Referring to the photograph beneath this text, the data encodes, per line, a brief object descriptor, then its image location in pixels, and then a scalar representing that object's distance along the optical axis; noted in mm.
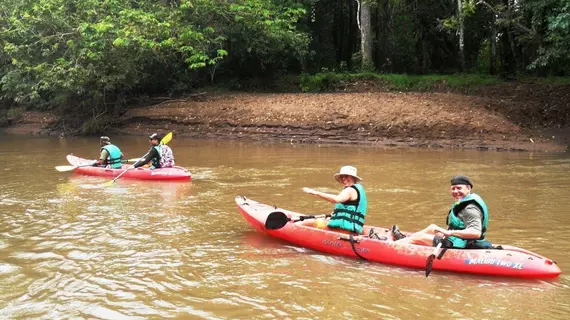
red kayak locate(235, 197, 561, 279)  5828
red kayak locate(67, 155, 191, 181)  12125
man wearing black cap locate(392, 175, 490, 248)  5805
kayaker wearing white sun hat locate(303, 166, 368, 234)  6688
